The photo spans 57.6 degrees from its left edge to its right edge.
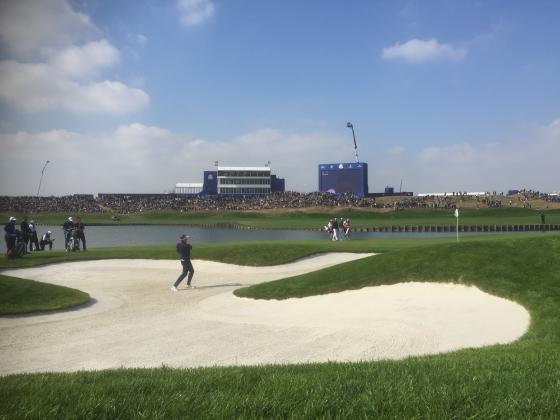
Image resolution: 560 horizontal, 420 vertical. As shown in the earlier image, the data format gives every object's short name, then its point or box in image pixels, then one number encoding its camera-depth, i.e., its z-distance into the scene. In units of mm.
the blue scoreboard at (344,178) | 134375
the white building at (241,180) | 172250
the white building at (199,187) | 198312
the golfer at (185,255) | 22359
